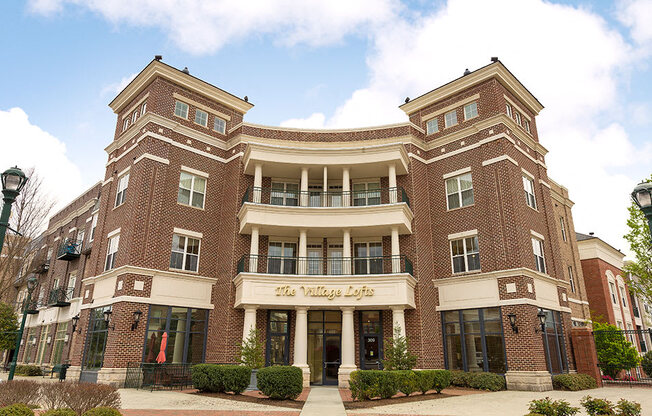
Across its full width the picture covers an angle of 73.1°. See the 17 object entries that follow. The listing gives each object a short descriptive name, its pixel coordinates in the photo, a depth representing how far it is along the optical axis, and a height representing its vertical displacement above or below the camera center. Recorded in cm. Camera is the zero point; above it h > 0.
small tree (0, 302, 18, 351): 3244 +163
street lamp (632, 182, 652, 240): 920 +315
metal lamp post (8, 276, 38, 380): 1480 +200
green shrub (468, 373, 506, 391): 1888 -121
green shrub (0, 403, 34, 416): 745 -99
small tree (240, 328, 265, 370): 1806 -12
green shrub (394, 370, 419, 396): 1534 -98
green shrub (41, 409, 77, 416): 766 -105
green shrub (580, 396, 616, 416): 942 -113
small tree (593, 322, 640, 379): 2420 +1
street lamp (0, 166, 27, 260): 871 +317
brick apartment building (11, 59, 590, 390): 2045 +554
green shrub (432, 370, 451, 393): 1677 -101
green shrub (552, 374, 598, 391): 1922 -124
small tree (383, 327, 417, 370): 1769 -24
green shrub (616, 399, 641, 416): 918 -111
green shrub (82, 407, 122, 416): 766 -103
